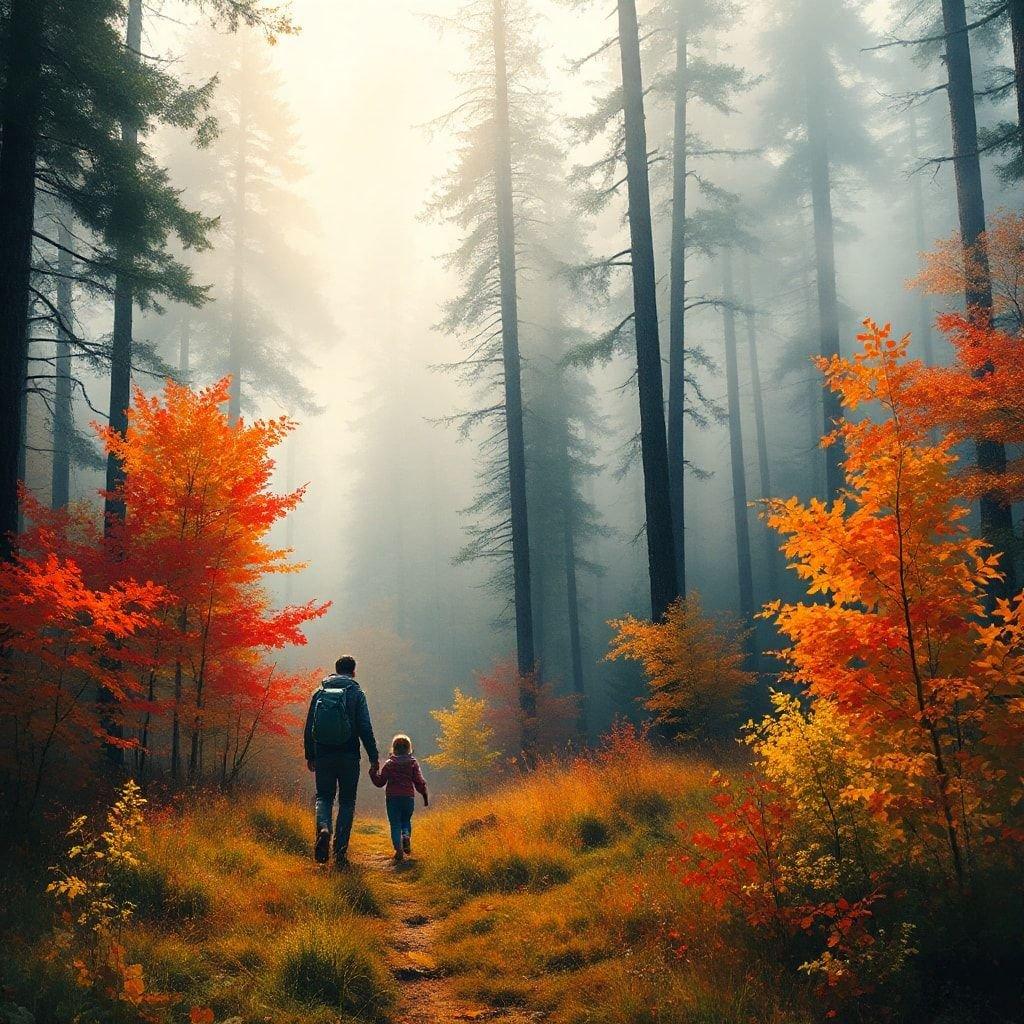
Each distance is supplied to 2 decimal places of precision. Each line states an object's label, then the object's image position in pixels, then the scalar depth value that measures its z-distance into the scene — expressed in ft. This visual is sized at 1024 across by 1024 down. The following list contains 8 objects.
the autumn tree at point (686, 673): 31.83
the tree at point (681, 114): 51.57
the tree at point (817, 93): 70.59
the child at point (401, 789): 24.85
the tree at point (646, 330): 33.14
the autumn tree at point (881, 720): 12.17
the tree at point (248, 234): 67.15
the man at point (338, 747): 21.01
